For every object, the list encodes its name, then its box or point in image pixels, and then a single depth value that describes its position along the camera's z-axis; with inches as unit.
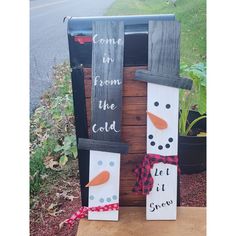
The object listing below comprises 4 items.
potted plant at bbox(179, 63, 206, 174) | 44.1
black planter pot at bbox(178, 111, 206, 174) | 45.3
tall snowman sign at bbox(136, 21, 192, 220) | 41.4
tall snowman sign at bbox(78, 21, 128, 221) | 41.7
